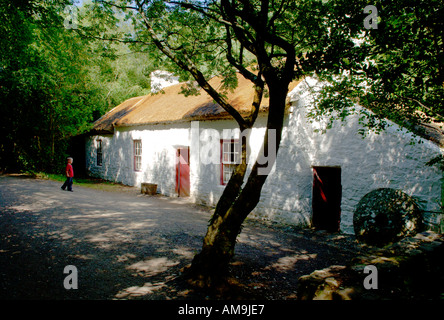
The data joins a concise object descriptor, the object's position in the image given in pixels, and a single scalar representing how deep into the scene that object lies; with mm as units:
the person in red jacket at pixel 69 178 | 13375
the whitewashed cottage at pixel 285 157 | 7695
